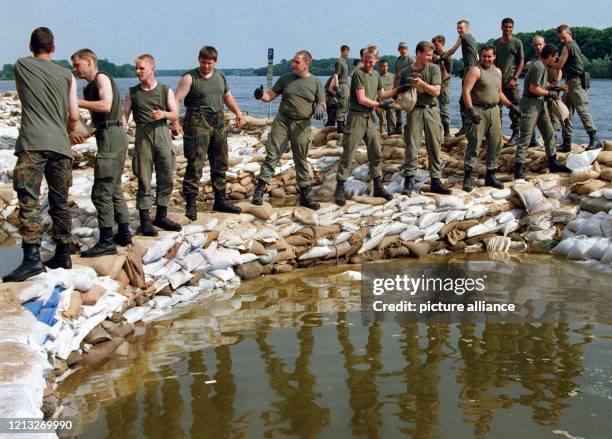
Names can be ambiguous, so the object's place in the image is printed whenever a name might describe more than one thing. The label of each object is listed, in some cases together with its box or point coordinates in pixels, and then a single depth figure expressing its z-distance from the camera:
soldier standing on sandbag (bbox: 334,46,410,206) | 8.52
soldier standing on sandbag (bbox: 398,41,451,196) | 8.61
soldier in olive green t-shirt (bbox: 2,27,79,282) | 5.40
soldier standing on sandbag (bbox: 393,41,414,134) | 11.63
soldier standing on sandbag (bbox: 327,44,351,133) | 12.36
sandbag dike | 5.29
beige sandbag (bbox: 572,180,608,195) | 9.09
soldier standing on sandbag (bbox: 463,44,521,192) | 8.81
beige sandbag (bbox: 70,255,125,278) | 6.35
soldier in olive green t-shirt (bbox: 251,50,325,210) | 8.25
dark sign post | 14.73
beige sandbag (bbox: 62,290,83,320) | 5.59
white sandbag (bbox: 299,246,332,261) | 8.27
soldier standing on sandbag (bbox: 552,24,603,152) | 9.78
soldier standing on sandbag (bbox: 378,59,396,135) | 11.74
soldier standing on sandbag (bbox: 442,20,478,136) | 10.78
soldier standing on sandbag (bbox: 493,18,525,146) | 10.25
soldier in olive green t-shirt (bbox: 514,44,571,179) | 9.16
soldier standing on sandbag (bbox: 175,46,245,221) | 7.58
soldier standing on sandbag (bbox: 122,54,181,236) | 6.99
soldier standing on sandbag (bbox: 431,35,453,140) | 10.97
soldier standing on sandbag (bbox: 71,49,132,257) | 6.21
